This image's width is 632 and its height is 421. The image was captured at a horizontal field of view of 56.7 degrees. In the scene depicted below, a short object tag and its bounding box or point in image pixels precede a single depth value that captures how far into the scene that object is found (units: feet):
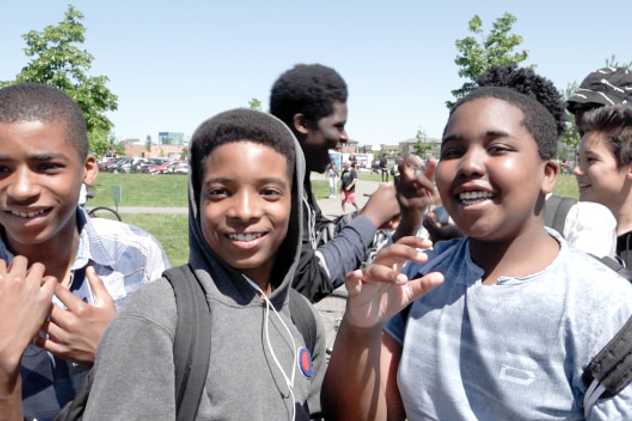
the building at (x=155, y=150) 408.05
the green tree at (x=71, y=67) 69.51
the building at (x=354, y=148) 383.08
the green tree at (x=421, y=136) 173.70
